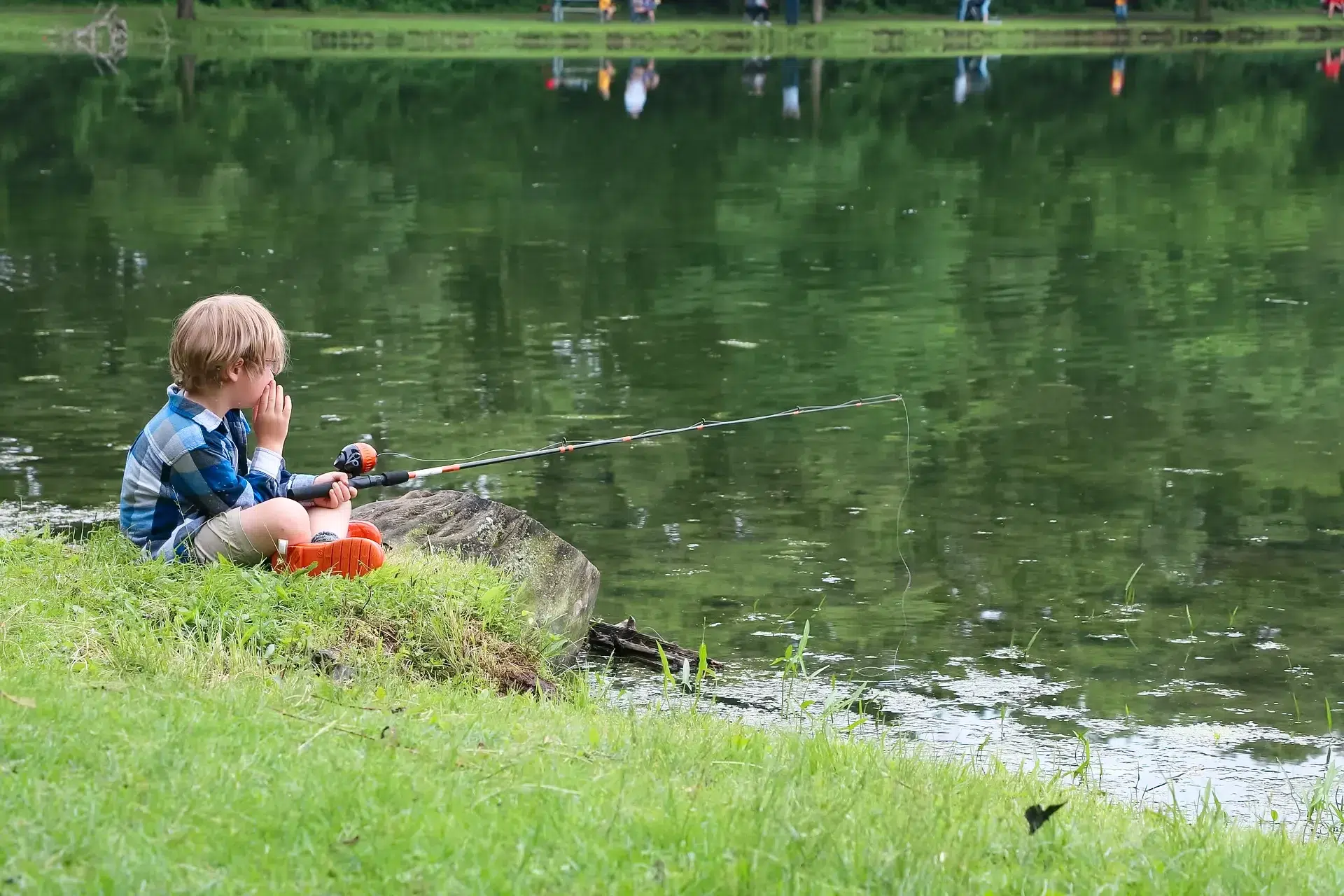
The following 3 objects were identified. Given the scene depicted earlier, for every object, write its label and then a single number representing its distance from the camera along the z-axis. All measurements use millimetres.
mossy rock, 13664
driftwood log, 13812
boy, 11641
